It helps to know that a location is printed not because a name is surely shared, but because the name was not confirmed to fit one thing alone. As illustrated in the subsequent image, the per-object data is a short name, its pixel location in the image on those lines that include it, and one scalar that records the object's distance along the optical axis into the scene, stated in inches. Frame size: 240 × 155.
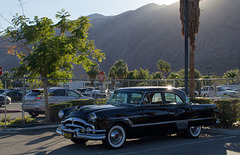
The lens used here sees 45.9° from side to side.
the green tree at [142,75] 2314.2
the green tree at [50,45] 503.8
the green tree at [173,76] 2106.8
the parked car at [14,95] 495.5
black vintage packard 304.5
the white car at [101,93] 610.9
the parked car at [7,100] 482.9
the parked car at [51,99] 537.6
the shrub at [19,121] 486.9
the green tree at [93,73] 2861.7
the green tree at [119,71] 2539.6
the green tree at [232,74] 2228.1
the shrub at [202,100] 502.9
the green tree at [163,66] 2605.8
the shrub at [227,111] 453.4
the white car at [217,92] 666.2
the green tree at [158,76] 2410.2
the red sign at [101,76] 690.8
